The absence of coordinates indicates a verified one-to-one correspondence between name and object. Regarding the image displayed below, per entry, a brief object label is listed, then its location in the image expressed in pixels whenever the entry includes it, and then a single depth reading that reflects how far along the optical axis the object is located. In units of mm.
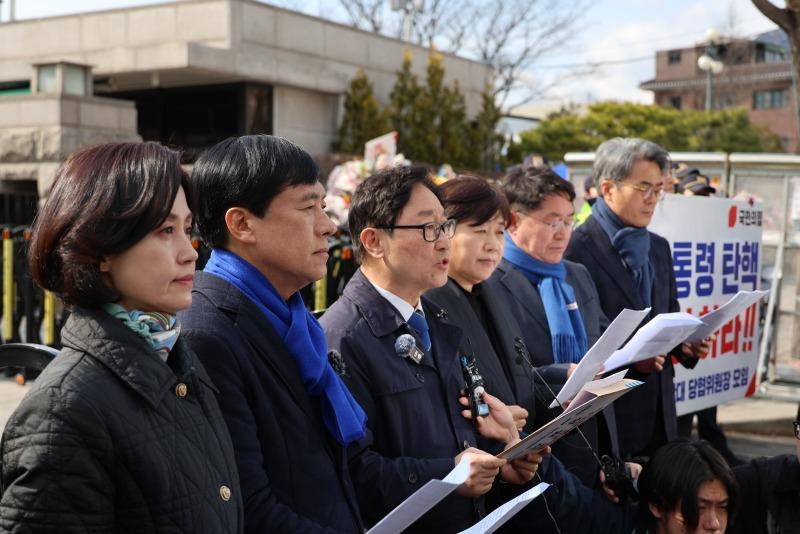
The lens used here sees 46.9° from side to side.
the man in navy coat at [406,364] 2395
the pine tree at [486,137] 18516
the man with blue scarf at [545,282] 3627
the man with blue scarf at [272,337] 1985
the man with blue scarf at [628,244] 4324
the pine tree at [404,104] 16953
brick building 38156
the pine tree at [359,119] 16141
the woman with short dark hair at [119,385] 1498
